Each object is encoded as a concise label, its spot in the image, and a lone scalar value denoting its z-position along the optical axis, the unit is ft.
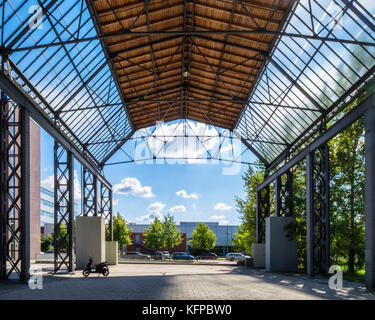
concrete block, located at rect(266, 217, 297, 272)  101.65
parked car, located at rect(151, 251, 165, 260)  200.91
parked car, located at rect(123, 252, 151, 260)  202.35
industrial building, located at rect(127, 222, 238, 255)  296.92
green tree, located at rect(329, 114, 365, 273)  94.48
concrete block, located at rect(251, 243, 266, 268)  126.82
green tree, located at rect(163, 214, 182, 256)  232.32
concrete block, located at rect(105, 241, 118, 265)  131.44
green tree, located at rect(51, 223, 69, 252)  89.66
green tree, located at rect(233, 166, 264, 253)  157.07
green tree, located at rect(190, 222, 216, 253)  246.27
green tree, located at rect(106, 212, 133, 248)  215.92
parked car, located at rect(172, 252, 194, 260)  203.00
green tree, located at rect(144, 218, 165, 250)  230.68
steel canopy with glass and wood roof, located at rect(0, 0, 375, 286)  62.44
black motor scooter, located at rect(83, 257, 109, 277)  83.78
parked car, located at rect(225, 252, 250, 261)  216.95
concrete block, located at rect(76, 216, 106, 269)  110.52
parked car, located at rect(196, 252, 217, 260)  228.90
